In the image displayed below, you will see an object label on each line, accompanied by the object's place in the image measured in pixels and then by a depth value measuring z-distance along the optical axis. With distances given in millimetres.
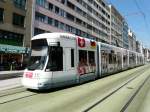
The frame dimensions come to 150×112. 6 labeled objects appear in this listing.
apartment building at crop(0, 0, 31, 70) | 15907
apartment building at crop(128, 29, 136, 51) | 72106
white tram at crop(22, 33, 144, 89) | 5799
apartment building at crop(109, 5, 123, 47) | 45869
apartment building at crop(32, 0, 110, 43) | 20195
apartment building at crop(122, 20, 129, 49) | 60059
